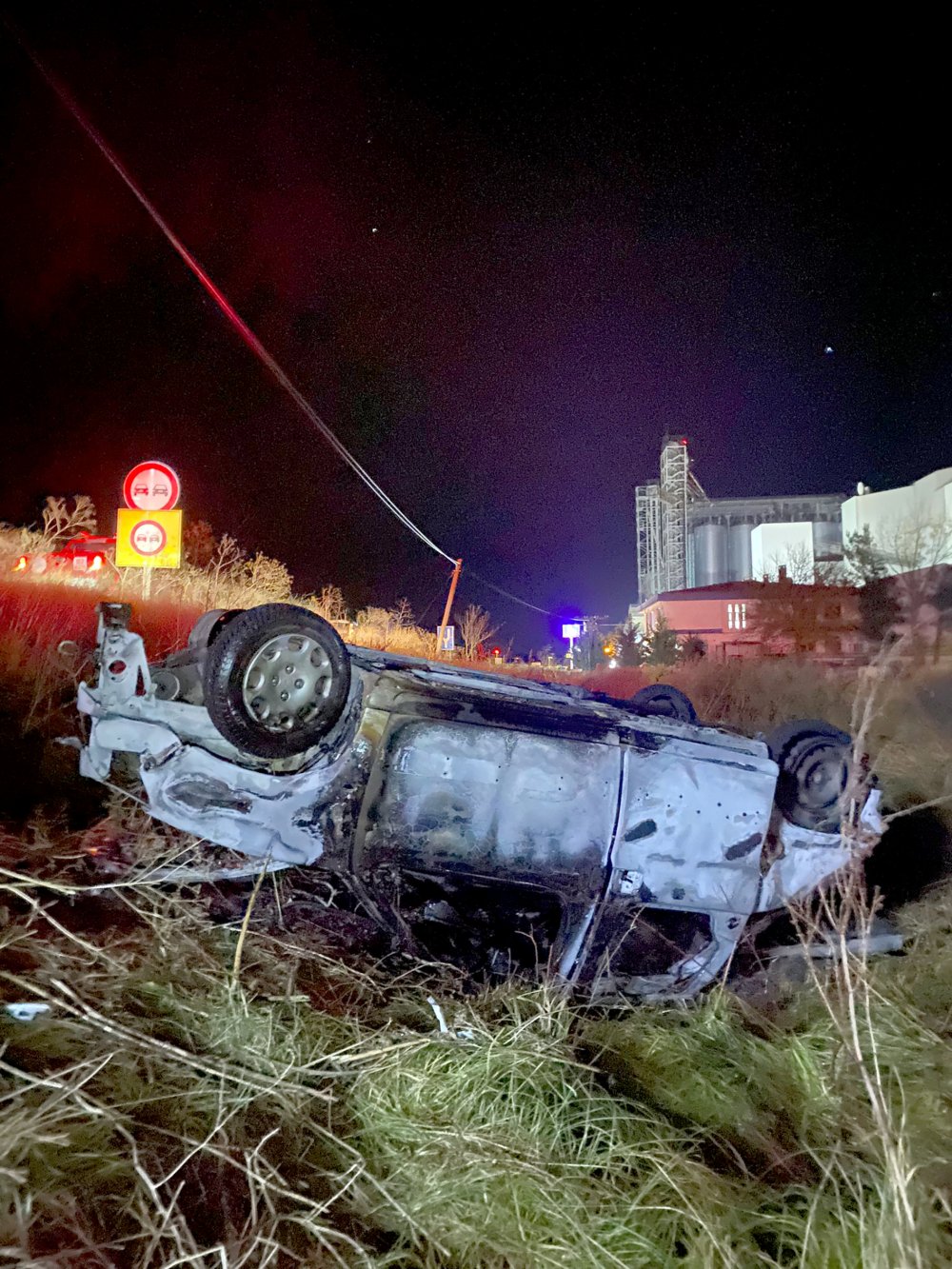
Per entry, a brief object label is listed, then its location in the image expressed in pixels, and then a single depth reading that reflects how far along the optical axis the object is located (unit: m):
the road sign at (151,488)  7.79
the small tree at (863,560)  20.52
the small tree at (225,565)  10.48
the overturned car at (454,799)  2.98
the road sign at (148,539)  7.60
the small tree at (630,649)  29.83
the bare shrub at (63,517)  8.75
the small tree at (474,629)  20.67
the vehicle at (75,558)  7.86
